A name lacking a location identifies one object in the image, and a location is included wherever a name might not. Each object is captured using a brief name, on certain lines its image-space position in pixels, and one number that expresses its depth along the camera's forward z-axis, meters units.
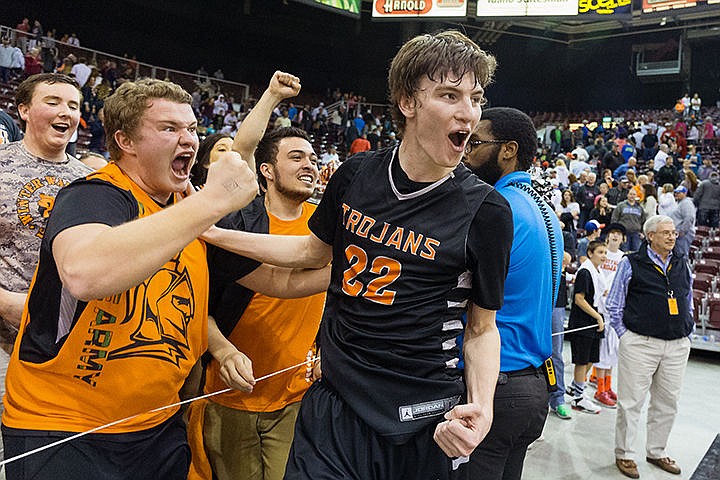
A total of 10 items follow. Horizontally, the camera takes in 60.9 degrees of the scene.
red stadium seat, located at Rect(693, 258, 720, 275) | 11.12
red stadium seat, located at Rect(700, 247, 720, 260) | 11.79
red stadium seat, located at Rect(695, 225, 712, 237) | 12.98
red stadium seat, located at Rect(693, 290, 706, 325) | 9.32
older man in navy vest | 5.09
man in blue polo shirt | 2.31
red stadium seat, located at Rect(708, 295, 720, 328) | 9.12
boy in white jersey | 6.90
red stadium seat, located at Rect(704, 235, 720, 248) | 12.51
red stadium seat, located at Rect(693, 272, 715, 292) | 10.16
